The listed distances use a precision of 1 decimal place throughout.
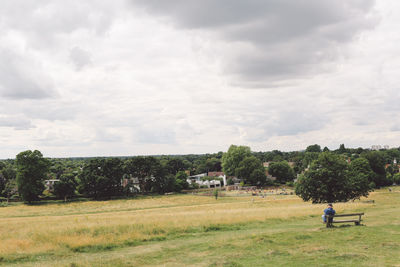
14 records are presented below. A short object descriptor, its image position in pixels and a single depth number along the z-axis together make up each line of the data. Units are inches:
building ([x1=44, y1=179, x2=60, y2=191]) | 4874.3
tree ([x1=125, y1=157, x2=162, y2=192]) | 3954.2
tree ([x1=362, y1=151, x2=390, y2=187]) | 3902.6
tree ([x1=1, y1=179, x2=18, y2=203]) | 3393.2
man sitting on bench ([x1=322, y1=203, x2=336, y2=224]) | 746.2
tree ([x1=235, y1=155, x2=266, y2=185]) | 4367.9
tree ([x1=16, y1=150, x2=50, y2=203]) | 3102.9
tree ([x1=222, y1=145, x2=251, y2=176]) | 4830.2
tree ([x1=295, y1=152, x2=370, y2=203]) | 1835.6
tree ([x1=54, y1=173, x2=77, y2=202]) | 3378.4
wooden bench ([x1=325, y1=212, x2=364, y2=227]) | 738.9
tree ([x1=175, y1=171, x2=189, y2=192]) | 4104.6
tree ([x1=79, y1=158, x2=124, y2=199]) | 3523.6
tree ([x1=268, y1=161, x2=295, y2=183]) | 4965.6
